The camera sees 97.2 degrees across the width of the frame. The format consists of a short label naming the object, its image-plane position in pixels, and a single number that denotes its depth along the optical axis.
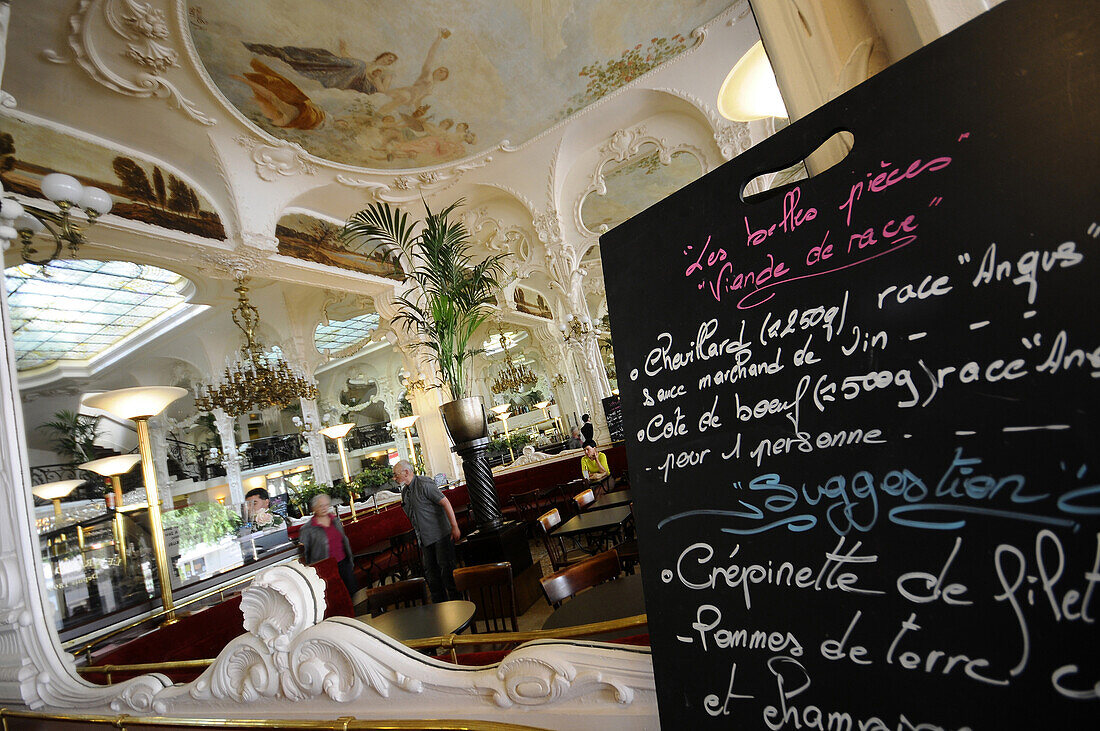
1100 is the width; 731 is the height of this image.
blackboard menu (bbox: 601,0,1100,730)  0.44
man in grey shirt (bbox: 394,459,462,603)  4.11
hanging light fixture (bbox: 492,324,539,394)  14.47
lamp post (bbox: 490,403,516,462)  20.33
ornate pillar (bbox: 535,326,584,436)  19.50
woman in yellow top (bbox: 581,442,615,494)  5.96
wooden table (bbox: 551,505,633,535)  3.36
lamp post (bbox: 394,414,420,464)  9.16
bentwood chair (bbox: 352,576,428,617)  2.77
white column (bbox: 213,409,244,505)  14.81
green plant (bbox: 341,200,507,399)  4.02
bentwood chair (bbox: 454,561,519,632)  2.52
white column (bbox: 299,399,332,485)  15.86
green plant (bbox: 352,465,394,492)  14.13
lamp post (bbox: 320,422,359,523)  8.66
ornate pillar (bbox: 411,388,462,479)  9.40
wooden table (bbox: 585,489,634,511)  4.18
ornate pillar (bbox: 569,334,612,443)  9.59
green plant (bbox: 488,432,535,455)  20.06
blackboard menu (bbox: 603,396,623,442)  9.58
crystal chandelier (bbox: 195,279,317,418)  7.59
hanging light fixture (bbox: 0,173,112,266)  2.27
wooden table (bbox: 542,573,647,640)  1.77
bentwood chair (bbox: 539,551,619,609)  2.00
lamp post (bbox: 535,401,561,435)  22.66
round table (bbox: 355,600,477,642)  2.21
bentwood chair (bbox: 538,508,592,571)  3.38
